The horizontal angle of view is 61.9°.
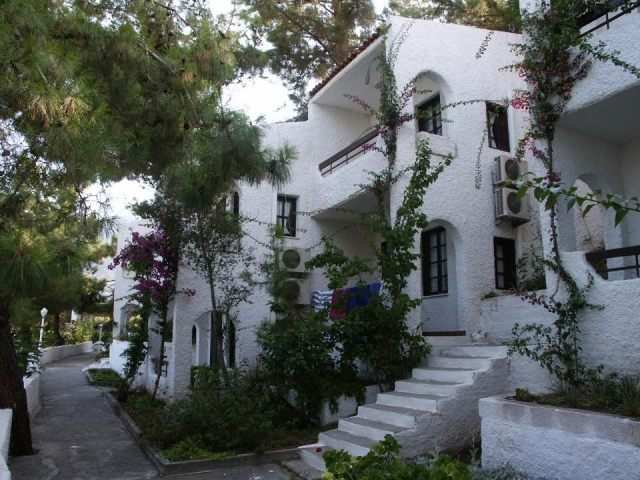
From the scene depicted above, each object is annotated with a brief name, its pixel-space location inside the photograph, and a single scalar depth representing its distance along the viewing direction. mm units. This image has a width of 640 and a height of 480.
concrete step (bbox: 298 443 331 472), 6980
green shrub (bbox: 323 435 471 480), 3756
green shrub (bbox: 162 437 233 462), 7383
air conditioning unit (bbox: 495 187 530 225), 10305
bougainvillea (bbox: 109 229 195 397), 11000
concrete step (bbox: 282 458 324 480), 6683
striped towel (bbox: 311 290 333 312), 11299
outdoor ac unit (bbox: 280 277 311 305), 11397
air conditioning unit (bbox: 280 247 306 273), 12055
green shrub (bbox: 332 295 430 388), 8500
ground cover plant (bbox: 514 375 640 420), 5254
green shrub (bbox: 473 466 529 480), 5520
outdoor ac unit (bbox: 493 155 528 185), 10531
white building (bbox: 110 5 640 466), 7043
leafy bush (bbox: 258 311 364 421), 8984
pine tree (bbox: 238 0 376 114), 16344
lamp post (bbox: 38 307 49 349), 21234
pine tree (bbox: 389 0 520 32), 14141
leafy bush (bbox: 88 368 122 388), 16625
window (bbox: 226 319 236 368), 11454
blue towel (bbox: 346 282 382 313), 9508
